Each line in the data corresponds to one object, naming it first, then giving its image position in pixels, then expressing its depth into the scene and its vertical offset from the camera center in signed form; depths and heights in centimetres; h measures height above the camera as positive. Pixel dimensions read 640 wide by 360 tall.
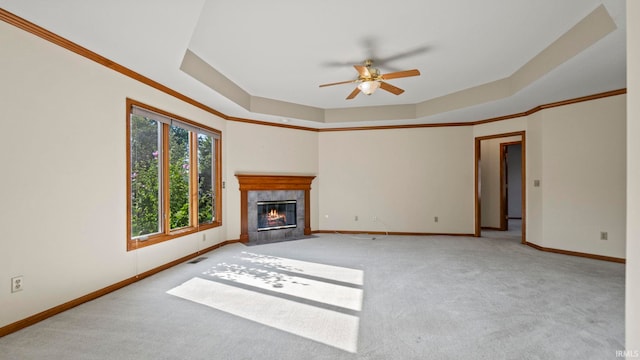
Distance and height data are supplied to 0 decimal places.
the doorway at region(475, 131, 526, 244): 707 -24
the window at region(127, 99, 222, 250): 353 +5
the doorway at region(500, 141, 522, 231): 890 -15
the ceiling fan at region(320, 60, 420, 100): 335 +120
